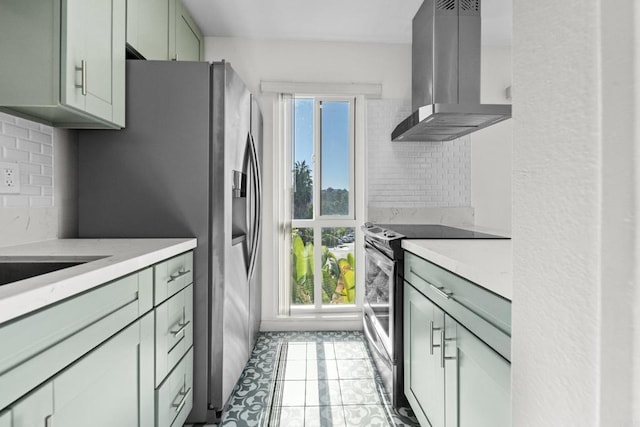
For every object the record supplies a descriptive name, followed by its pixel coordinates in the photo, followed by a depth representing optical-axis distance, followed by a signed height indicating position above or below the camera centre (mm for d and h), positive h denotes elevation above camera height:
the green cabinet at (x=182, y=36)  2389 +1290
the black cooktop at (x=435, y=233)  1964 -111
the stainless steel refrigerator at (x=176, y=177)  1803 +177
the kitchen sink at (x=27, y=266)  1212 -186
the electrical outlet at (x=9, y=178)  1438 +133
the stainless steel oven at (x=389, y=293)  1938 -475
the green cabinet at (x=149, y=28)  1856 +1033
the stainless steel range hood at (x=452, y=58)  2244 +986
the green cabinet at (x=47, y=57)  1333 +578
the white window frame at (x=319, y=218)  3170 -37
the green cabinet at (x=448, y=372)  998 -543
